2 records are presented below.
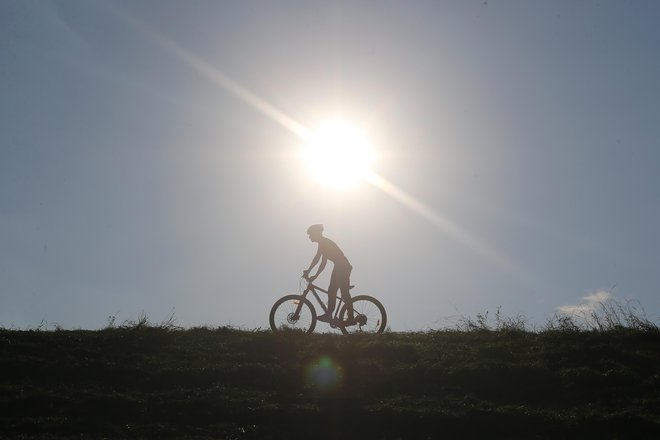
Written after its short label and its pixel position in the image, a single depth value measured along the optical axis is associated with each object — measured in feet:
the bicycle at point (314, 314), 53.83
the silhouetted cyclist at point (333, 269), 54.34
